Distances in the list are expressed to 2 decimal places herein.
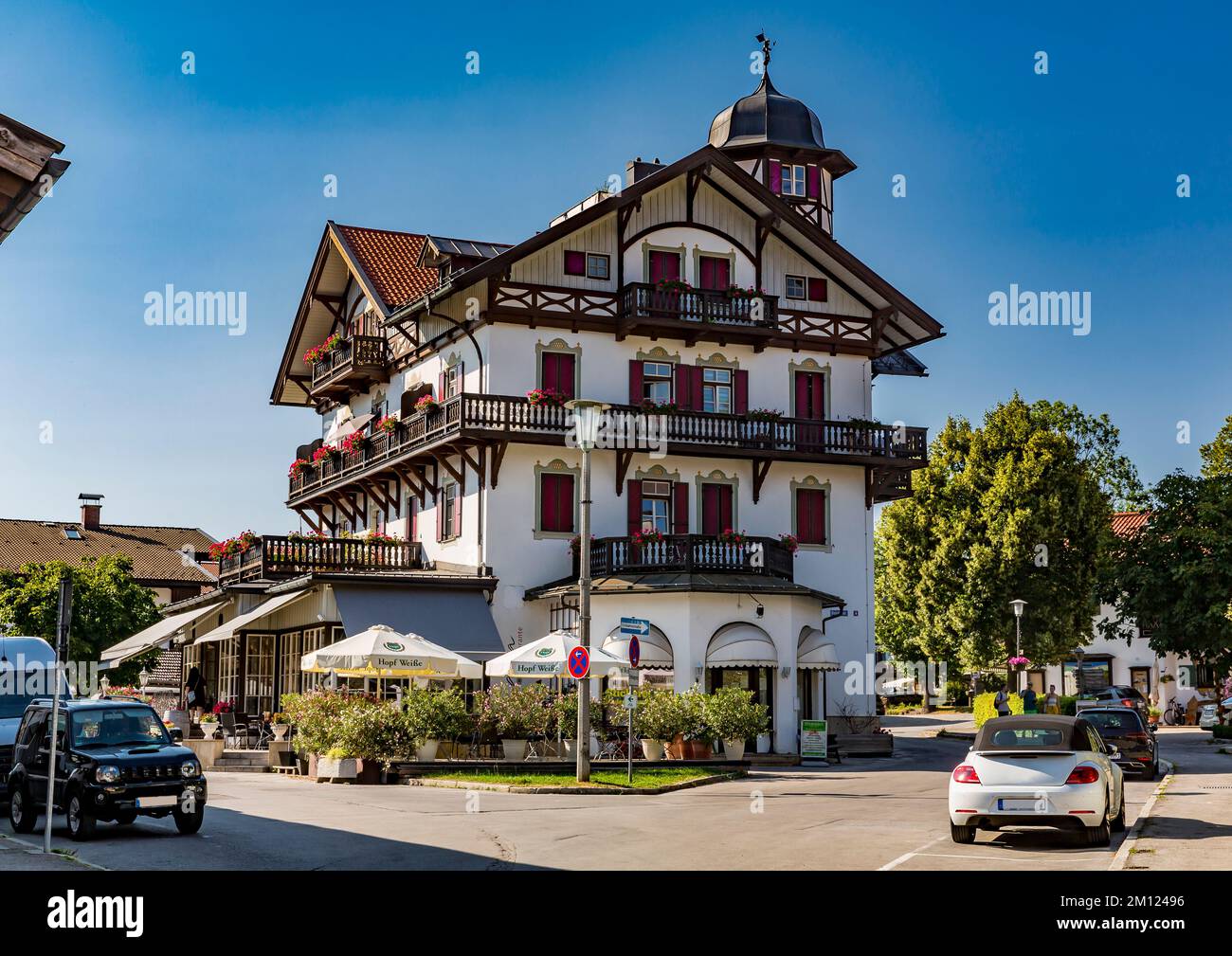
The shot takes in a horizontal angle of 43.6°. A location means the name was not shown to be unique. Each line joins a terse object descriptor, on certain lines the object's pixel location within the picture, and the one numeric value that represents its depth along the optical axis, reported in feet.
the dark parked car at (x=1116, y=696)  178.62
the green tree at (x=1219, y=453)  164.66
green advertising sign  127.65
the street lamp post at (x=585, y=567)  93.20
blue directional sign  94.22
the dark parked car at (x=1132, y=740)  104.47
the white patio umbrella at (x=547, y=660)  105.81
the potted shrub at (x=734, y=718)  114.52
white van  73.67
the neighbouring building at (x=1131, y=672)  245.24
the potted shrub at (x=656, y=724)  113.19
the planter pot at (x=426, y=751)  103.50
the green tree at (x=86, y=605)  222.28
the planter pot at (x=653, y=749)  112.88
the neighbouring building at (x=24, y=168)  42.47
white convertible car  58.49
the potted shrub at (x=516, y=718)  108.27
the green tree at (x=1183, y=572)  143.54
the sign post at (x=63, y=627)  51.08
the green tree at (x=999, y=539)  197.06
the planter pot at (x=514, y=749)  108.06
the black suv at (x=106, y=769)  60.85
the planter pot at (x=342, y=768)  100.37
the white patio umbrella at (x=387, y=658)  105.81
